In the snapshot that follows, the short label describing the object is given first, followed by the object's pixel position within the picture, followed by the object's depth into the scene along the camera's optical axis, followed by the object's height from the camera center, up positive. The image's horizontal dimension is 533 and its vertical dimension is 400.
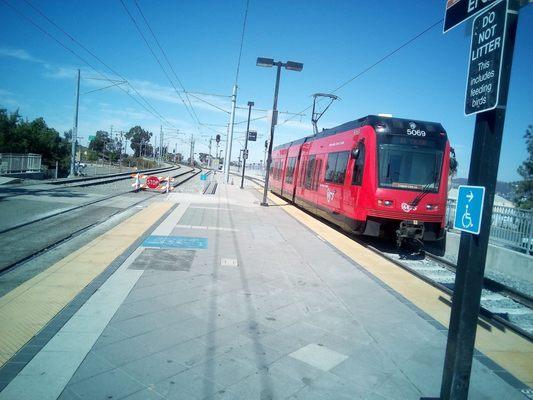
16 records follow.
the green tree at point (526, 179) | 40.11 +2.59
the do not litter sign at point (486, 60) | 2.65 +1.02
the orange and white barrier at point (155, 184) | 22.62 -1.24
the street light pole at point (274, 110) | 18.25 +3.24
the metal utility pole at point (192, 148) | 95.07 +5.21
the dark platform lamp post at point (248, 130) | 32.79 +3.91
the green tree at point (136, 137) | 151.88 +10.43
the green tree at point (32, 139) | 43.91 +1.58
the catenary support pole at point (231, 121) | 31.72 +4.37
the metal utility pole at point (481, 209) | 2.64 -0.08
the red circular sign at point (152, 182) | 23.62 -1.11
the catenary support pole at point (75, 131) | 29.22 +2.01
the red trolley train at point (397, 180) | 9.88 +0.26
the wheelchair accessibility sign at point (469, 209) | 2.72 -0.09
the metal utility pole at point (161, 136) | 77.52 +6.10
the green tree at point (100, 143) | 122.88 +5.58
